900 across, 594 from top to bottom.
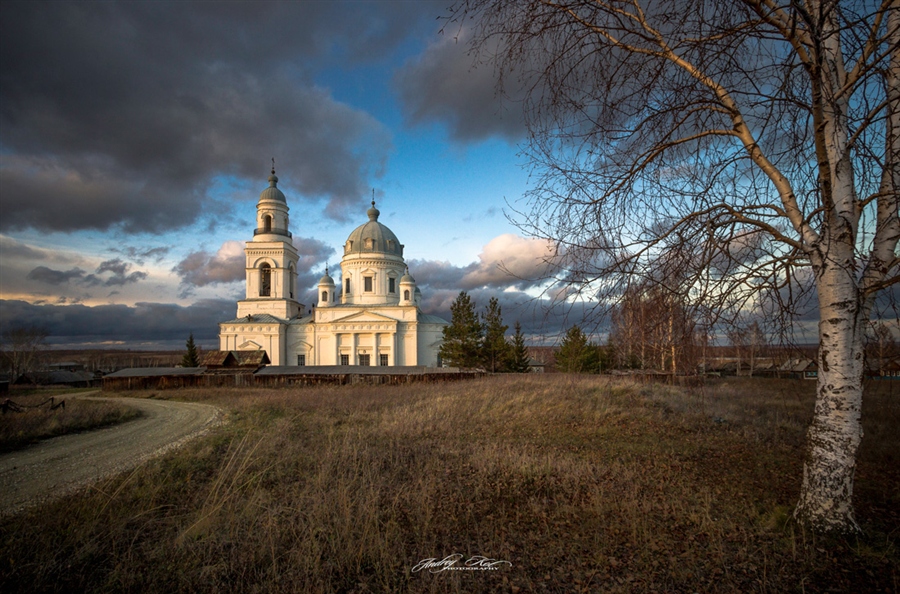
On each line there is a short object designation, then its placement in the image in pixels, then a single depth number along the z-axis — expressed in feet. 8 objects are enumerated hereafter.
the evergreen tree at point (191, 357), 165.68
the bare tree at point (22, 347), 179.83
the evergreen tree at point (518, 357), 127.34
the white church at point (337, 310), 151.53
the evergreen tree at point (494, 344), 125.18
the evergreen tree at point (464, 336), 127.54
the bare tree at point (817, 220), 12.53
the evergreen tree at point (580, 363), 104.88
